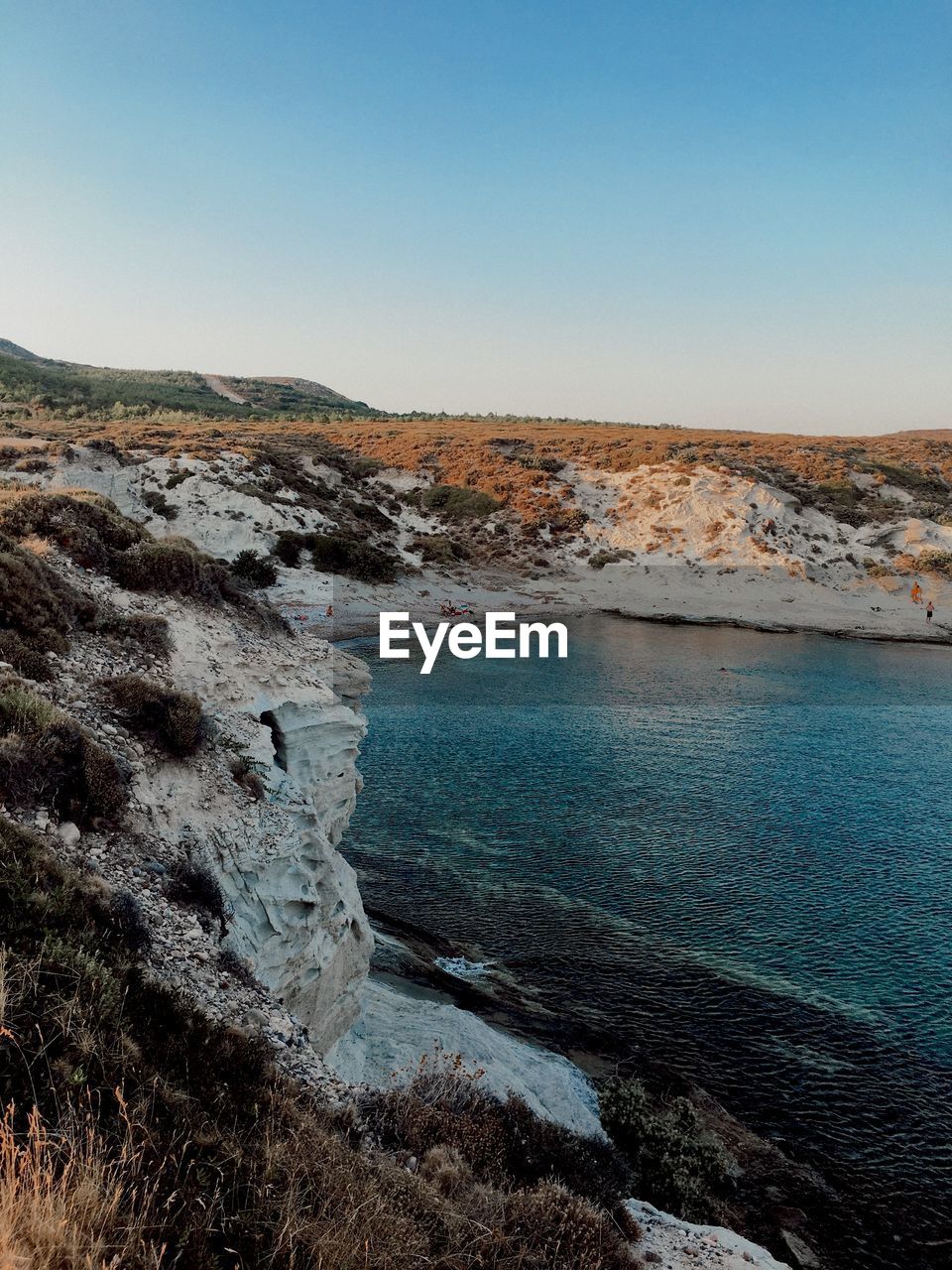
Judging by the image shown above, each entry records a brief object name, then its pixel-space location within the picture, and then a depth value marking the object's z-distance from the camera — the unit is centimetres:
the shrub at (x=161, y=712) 1151
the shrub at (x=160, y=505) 6206
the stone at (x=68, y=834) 879
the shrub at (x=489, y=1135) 827
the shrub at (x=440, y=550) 7281
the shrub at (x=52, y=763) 883
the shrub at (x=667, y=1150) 1184
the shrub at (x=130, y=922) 784
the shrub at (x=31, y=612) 1111
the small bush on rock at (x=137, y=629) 1329
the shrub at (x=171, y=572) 1520
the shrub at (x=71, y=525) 1502
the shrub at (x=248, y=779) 1232
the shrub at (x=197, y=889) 960
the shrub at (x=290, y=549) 6209
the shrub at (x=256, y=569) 5750
